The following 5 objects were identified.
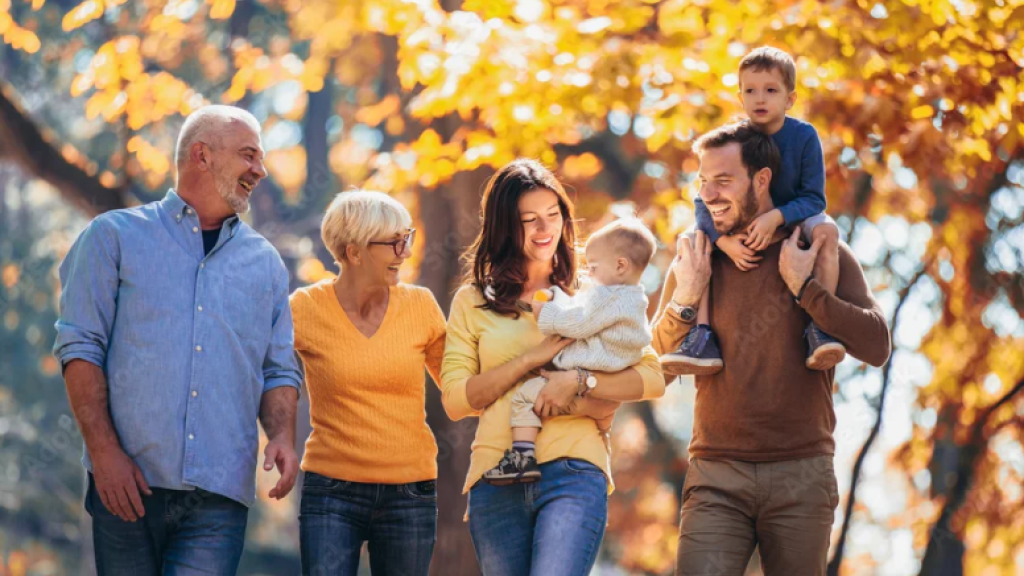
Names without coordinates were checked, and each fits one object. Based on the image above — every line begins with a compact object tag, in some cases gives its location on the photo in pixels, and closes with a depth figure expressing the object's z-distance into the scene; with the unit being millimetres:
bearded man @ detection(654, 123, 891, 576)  7484
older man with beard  7105
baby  7467
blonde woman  7875
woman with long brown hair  7344
